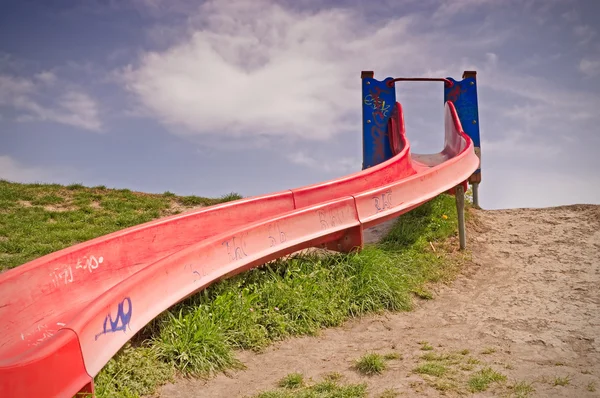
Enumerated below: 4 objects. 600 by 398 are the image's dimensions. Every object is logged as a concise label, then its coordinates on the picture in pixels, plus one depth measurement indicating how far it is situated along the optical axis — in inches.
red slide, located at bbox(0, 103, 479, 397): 130.9
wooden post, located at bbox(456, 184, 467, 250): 308.3
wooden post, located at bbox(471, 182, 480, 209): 420.2
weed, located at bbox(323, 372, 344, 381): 161.2
